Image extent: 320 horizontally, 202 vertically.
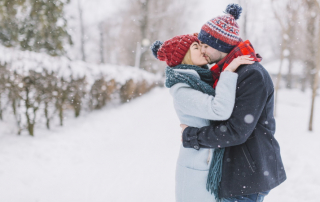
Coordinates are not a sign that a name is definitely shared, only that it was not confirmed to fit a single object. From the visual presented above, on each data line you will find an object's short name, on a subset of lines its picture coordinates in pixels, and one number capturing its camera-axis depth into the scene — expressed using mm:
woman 1248
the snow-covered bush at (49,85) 4934
